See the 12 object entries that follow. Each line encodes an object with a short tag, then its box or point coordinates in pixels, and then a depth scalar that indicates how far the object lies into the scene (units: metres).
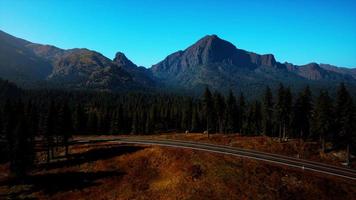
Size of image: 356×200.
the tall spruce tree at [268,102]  80.31
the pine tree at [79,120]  107.33
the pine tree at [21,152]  56.56
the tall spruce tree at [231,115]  102.40
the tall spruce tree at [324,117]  63.34
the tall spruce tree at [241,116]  104.15
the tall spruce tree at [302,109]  77.88
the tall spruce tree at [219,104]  86.88
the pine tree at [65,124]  68.31
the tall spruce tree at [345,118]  56.14
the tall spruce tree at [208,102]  82.38
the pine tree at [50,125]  66.56
